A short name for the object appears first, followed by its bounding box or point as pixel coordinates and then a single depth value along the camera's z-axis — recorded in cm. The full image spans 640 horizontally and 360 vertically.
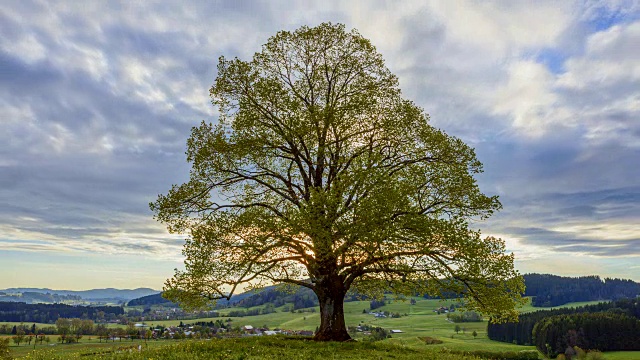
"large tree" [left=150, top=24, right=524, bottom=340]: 2383
